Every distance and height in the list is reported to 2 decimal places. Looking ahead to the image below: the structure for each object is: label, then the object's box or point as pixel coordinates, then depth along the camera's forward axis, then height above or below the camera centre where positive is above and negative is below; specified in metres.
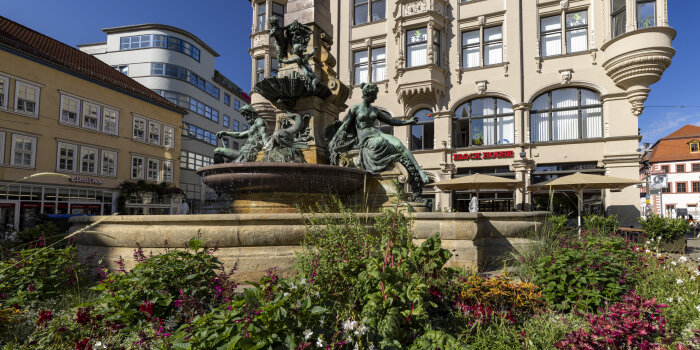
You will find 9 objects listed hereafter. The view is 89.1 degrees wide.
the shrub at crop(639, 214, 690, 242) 9.25 -0.65
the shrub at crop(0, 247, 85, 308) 2.87 -0.70
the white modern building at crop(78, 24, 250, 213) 32.88 +12.16
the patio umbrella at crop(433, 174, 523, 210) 14.49 +0.78
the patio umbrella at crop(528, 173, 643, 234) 12.74 +0.78
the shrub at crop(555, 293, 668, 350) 1.97 -0.74
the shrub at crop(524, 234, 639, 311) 2.99 -0.67
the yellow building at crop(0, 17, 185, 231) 18.94 +4.26
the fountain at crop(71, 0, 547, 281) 3.89 +0.30
